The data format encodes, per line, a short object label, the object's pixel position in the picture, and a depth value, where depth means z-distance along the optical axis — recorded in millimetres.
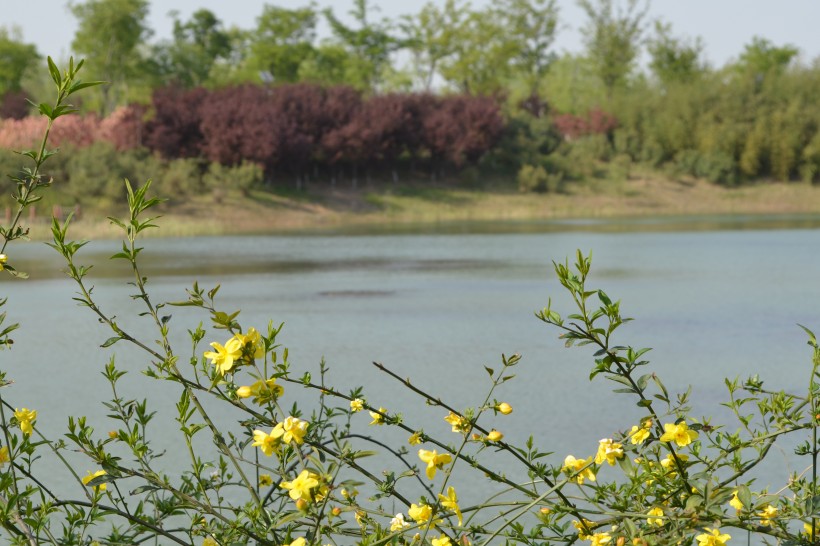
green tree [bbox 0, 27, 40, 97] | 44906
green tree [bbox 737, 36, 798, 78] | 55812
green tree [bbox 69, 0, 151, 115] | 41781
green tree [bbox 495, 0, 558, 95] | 50500
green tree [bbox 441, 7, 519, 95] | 48781
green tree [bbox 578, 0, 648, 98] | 48969
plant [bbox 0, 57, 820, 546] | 2059
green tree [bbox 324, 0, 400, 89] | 49094
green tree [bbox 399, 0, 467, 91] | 49781
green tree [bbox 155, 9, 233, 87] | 46875
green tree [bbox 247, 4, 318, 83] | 47312
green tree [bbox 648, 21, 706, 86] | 49000
